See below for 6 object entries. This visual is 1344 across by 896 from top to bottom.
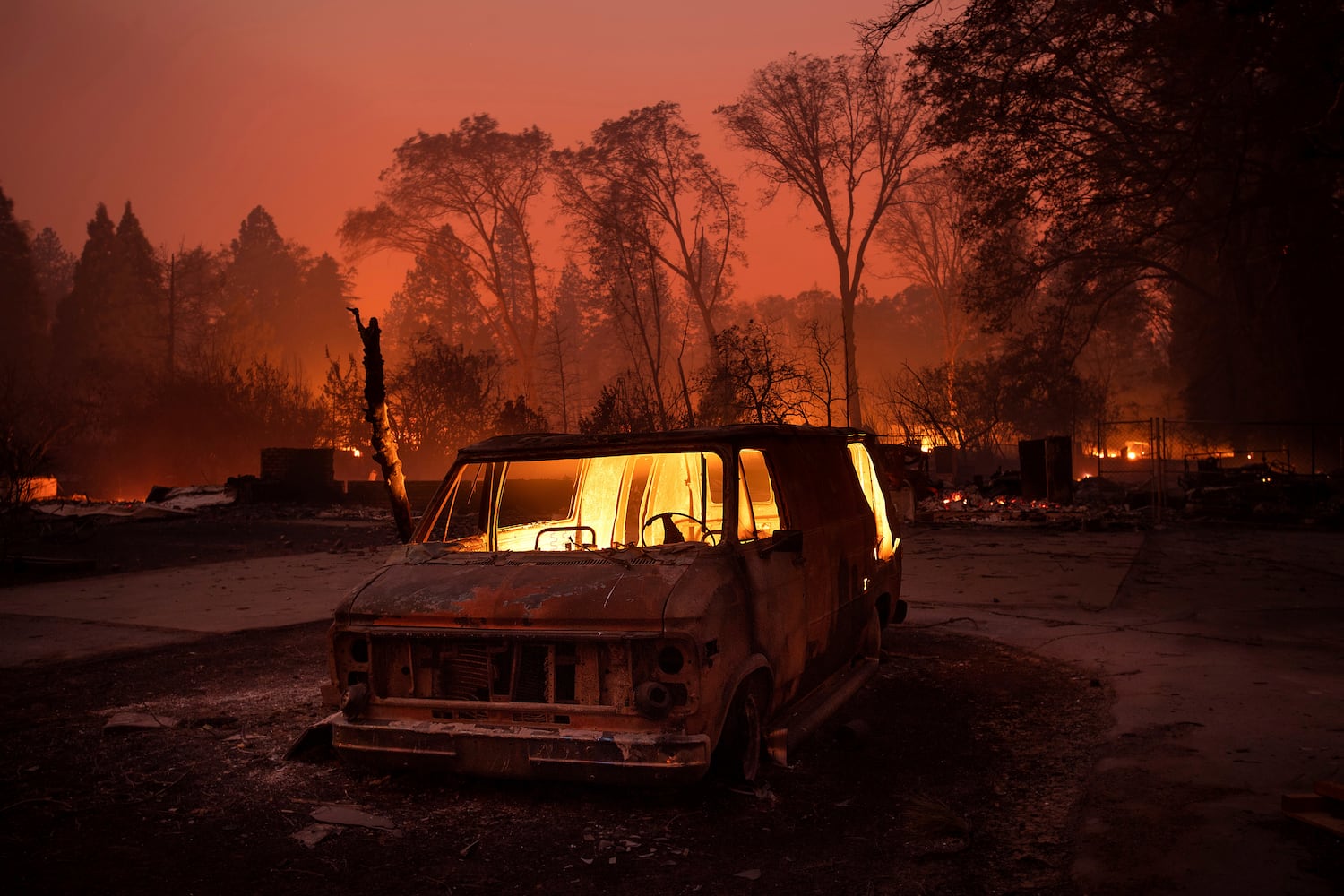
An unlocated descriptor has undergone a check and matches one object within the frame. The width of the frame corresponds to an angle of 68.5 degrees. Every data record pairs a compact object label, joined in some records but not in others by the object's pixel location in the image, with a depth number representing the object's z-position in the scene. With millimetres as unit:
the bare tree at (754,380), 22219
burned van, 4227
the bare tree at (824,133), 37688
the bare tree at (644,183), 40062
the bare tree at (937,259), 50594
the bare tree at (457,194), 41594
